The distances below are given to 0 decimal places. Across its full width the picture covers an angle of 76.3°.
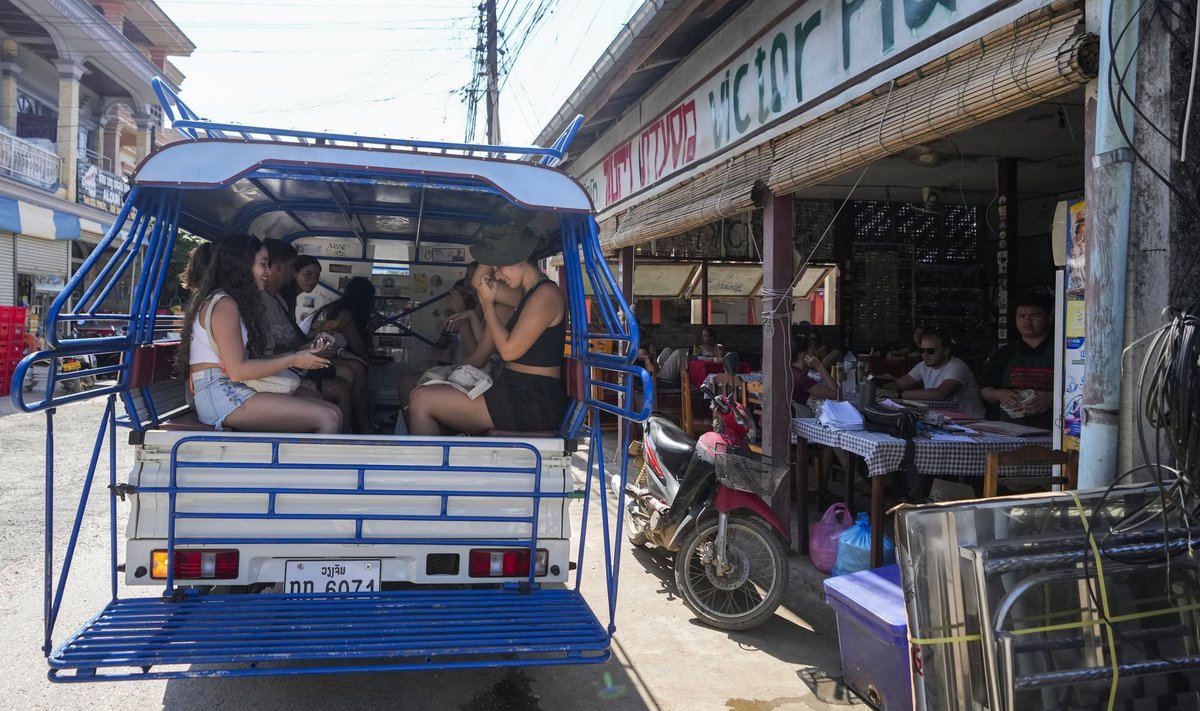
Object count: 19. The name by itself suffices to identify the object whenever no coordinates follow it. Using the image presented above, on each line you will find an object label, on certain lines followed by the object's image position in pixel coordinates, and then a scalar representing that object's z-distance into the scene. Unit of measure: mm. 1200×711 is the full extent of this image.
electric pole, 17984
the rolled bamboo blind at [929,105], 3219
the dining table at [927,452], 4527
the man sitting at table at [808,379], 7055
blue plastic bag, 4629
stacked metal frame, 2533
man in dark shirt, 5414
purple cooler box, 3020
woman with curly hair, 3643
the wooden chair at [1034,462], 3857
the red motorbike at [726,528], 4469
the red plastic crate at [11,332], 13842
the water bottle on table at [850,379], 7252
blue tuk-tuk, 2953
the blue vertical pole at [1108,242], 2928
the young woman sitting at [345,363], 5391
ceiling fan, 6812
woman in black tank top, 3945
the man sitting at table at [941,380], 6594
